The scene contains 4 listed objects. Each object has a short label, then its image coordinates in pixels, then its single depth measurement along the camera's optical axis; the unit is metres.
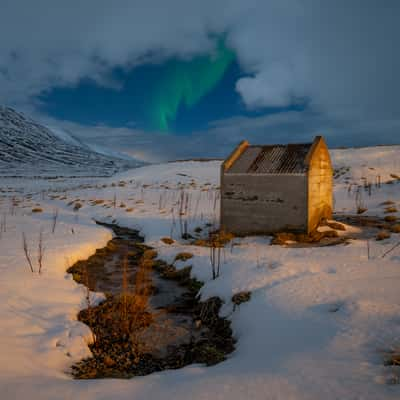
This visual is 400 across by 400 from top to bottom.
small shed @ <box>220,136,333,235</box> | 13.25
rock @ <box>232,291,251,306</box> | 7.39
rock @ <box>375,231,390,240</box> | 12.21
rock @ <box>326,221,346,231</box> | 14.41
